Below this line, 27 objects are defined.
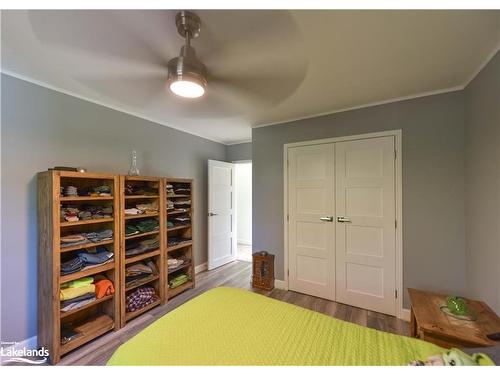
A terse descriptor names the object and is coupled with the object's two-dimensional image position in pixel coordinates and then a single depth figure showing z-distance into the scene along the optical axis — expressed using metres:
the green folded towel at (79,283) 1.80
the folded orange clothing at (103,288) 1.95
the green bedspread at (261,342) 0.95
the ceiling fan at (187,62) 1.14
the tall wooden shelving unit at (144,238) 2.09
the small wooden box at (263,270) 2.93
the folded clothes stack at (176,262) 2.70
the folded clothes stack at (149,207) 2.41
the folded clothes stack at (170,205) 2.71
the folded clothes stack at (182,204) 2.87
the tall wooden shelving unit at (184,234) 2.80
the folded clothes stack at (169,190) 2.73
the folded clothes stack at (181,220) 2.88
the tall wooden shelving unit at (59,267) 1.65
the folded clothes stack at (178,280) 2.72
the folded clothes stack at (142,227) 2.25
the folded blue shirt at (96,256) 1.90
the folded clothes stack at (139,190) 2.33
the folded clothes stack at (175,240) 2.74
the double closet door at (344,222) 2.31
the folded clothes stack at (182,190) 2.89
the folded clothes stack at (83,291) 1.75
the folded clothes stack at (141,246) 2.26
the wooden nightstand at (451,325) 1.28
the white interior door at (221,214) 3.67
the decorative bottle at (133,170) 2.35
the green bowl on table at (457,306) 1.48
